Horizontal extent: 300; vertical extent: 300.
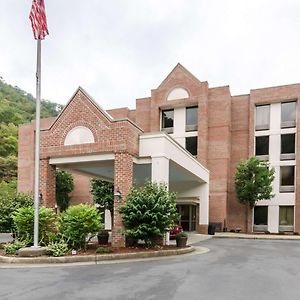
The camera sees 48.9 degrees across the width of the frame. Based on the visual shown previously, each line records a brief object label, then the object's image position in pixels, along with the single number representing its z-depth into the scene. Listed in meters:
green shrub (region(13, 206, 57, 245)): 12.70
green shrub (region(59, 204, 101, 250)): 11.76
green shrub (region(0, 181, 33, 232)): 14.70
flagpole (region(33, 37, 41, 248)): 11.53
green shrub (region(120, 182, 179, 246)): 12.48
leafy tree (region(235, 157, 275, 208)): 26.61
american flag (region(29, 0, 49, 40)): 11.42
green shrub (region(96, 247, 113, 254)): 11.66
